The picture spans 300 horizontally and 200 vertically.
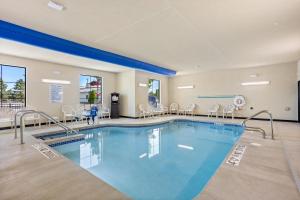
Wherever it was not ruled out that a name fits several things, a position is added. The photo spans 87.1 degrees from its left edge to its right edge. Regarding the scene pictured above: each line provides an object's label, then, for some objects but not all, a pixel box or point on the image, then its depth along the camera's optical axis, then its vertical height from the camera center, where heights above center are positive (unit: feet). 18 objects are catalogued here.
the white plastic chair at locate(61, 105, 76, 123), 22.65 -1.89
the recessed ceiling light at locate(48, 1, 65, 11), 8.69 +5.36
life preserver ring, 27.03 -0.21
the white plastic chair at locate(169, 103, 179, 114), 35.40 -1.81
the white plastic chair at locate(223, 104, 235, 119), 27.25 -1.77
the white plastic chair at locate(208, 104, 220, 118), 28.90 -1.88
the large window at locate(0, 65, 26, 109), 19.16 +1.74
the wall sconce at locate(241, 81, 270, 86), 25.14 +2.79
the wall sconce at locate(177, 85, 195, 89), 32.85 +2.83
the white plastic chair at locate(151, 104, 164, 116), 32.41 -2.03
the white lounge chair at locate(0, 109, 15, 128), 18.13 -1.74
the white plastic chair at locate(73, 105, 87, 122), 23.72 -1.99
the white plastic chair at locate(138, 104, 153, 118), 28.80 -2.16
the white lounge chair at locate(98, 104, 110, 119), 28.04 -1.97
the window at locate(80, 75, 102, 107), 26.75 +1.86
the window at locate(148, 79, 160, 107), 33.32 +1.75
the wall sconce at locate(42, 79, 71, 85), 21.78 +2.76
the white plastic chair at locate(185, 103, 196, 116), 32.22 -1.86
